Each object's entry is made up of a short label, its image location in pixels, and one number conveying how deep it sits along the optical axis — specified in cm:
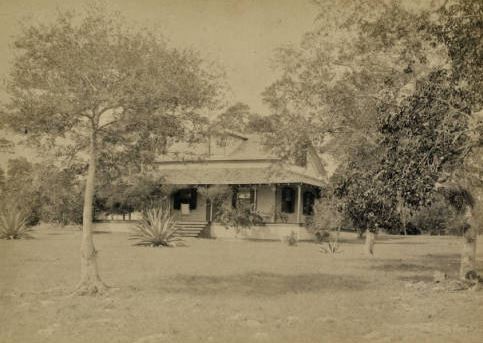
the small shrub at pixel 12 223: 2538
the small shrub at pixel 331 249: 2375
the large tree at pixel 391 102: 998
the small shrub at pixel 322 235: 3022
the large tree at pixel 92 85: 1122
